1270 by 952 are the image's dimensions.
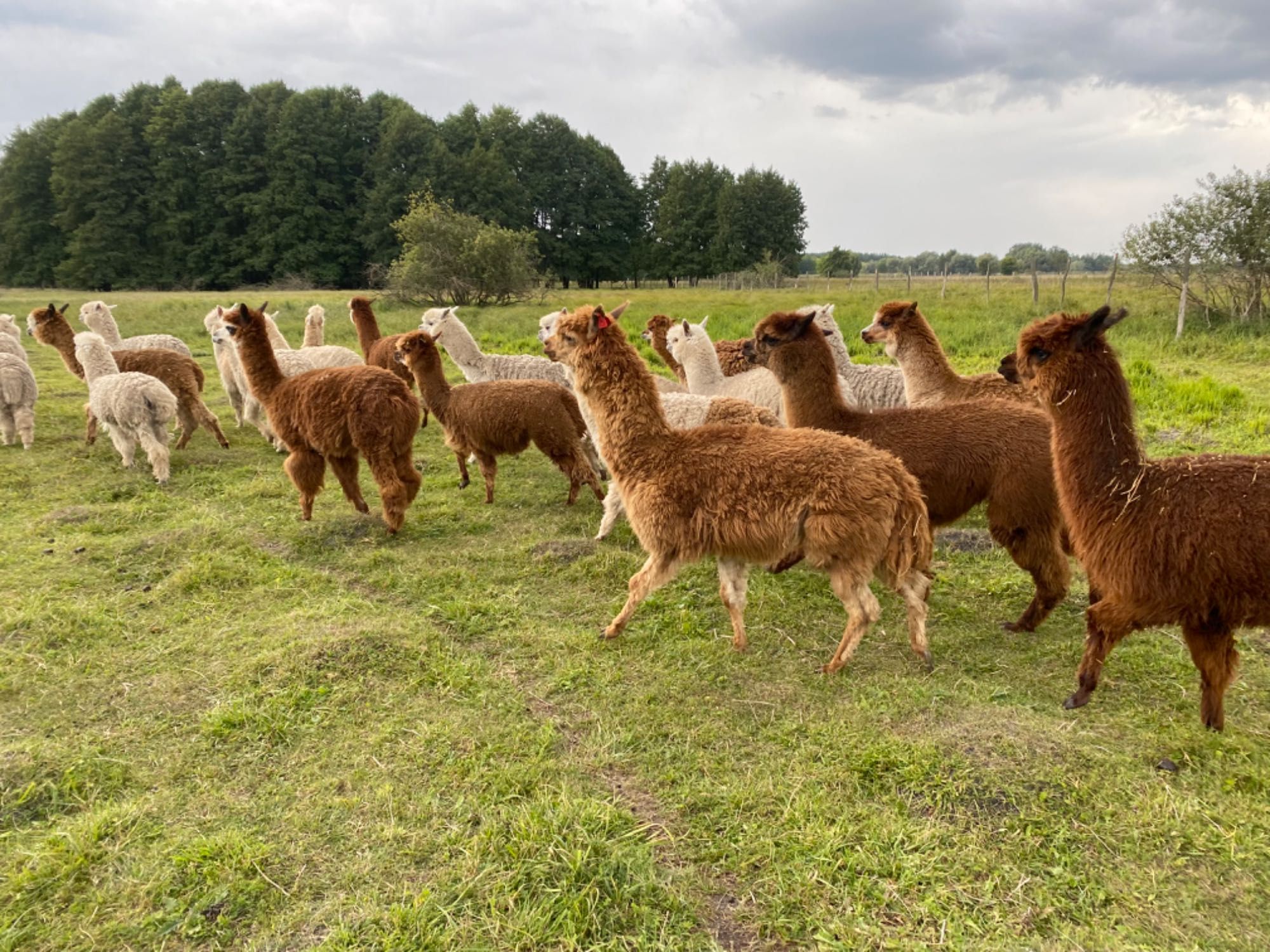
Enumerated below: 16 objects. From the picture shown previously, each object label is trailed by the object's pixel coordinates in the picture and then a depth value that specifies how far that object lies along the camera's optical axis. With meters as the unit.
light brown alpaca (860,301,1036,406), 5.87
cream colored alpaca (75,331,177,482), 7.10
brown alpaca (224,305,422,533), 5.65
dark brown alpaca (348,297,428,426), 9.73
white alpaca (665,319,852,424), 7.57
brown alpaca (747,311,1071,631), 4.01
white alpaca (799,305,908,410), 7.07
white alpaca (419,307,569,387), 8.76
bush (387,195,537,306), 24.42
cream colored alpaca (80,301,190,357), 10.30
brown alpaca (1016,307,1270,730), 2.75
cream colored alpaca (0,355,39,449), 8.19
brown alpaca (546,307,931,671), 3.47
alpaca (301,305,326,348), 11.11
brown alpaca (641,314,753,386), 8.76
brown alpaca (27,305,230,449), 8.60
